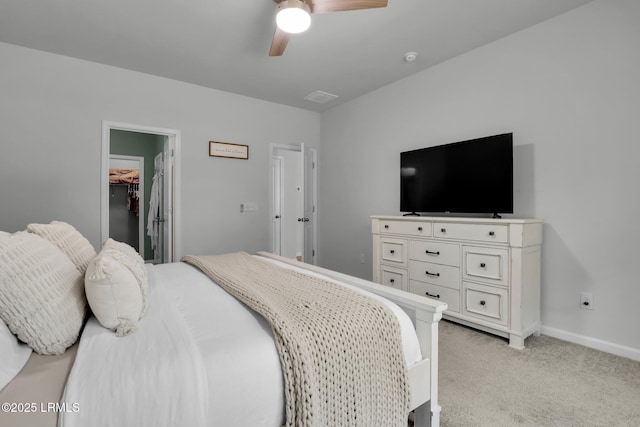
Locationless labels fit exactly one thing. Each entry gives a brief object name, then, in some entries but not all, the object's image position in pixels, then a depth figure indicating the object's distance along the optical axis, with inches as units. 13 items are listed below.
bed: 29.5
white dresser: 89.4
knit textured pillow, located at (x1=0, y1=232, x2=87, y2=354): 34.9
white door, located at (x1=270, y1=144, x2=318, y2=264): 177.6
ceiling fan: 75.5
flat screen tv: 98.8
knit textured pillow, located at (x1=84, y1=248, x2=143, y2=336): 40.3
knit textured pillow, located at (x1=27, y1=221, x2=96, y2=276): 53.5
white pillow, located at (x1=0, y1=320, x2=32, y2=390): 31.0
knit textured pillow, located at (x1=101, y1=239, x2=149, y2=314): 47.7
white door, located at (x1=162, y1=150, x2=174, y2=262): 142.7
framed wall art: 151.6
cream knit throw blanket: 36.9
